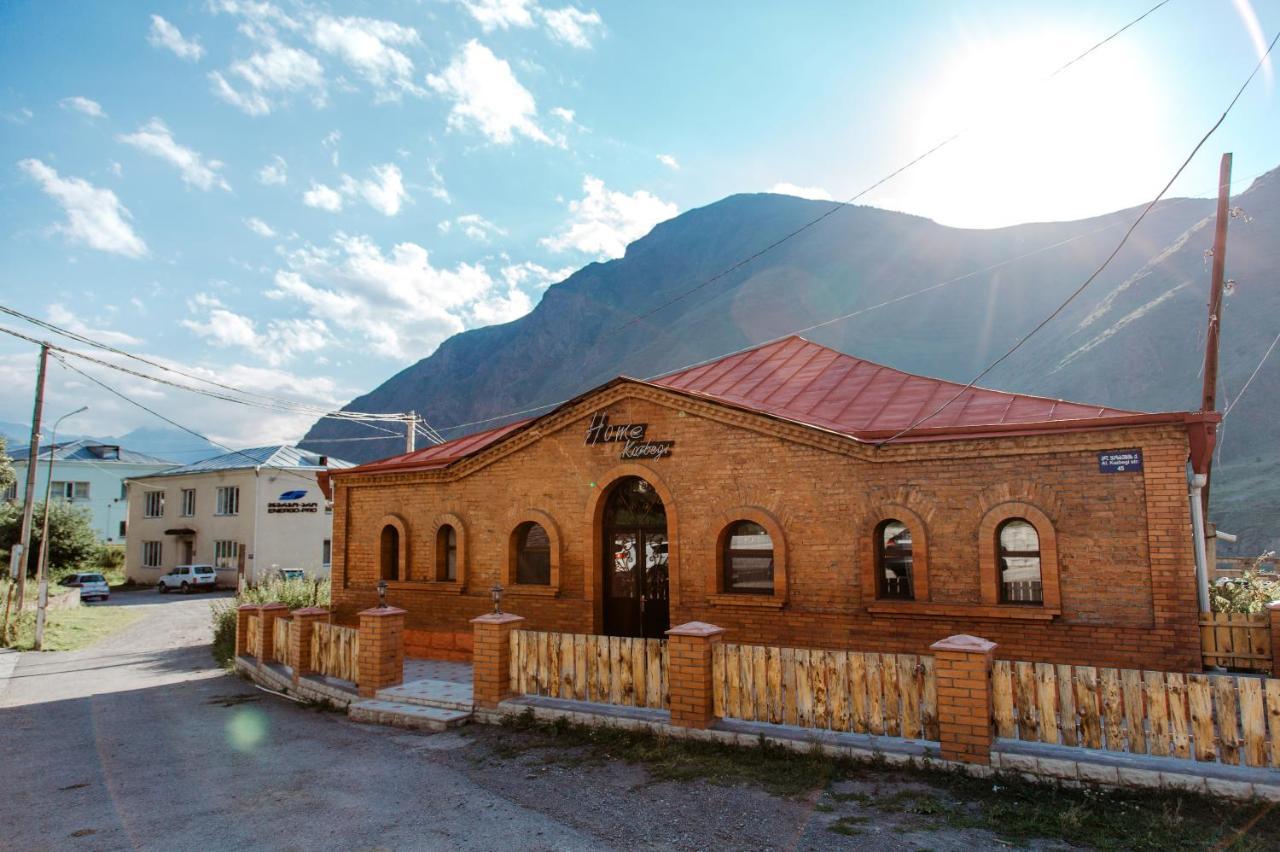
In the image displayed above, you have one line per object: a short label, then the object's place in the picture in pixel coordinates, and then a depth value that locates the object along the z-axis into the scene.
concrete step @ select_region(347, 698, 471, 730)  9.73
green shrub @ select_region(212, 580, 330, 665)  18.16
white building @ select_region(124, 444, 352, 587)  37.91
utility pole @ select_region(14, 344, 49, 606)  19.92
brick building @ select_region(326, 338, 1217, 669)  9.12
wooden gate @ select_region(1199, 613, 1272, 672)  9.27
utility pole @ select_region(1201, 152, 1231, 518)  12.91
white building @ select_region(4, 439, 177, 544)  57.69
